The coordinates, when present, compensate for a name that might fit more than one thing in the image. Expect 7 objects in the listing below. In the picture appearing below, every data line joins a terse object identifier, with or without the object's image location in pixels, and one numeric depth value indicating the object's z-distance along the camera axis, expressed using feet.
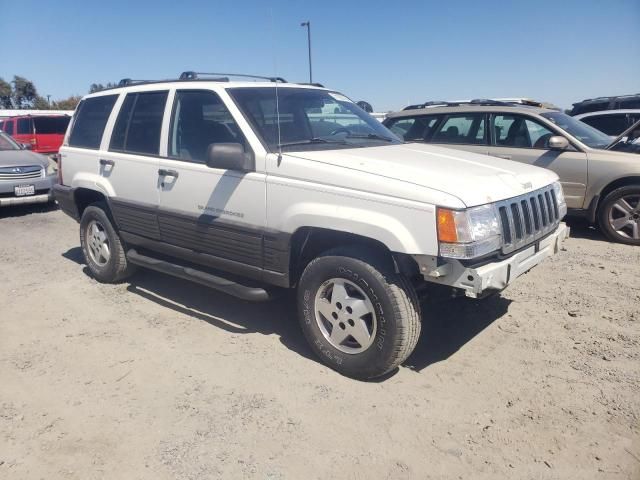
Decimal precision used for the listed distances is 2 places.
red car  59.93
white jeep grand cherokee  10.19
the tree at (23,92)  216.54
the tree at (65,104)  214.20
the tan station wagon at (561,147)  22.08
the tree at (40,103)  221.25
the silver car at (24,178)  30.40
